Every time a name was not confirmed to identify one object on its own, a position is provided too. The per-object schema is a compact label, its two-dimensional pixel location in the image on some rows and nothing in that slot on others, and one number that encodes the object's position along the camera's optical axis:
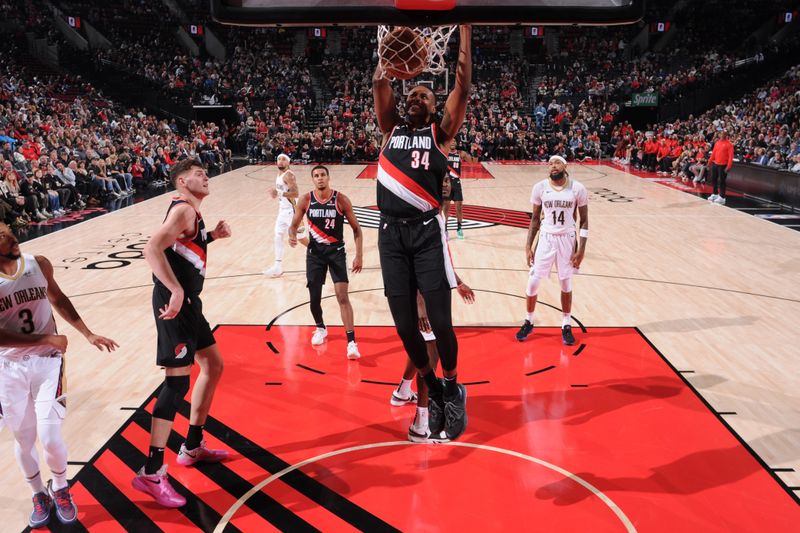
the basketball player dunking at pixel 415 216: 3.95
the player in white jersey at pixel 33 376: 3.73
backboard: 3.86
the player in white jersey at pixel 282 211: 9.45
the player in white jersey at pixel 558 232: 6.78
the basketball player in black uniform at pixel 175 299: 3.96
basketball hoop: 4.16
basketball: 4.07
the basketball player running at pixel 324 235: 6.61
